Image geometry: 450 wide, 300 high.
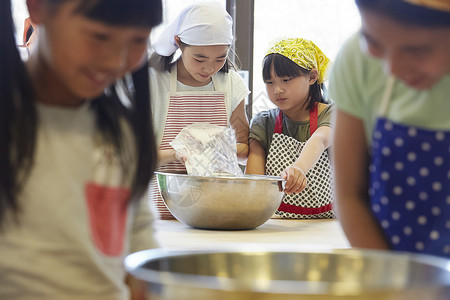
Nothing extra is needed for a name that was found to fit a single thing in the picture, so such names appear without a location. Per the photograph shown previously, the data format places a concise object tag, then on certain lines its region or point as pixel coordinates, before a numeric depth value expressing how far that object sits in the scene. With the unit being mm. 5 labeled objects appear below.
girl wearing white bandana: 2529
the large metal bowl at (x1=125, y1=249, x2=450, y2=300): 745
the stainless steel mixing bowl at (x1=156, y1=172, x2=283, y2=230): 2192
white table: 2012
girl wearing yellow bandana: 2584
